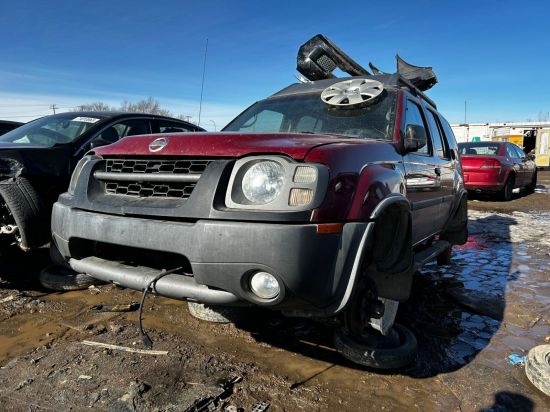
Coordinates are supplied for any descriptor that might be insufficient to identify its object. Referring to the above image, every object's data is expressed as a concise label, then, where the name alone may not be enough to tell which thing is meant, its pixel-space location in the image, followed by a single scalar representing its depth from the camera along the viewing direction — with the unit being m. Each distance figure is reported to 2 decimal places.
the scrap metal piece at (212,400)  2.24
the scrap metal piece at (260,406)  2.26
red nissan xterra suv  2.06
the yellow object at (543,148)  23.73
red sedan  10.91
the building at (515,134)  24.19
